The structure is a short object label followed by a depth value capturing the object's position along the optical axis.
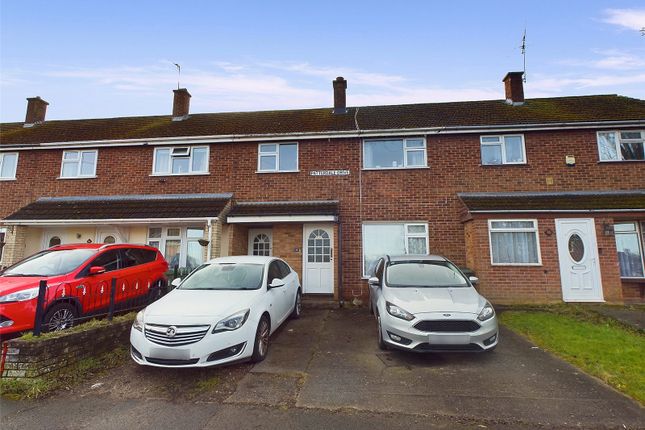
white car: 3.90
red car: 4.80
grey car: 4.31
